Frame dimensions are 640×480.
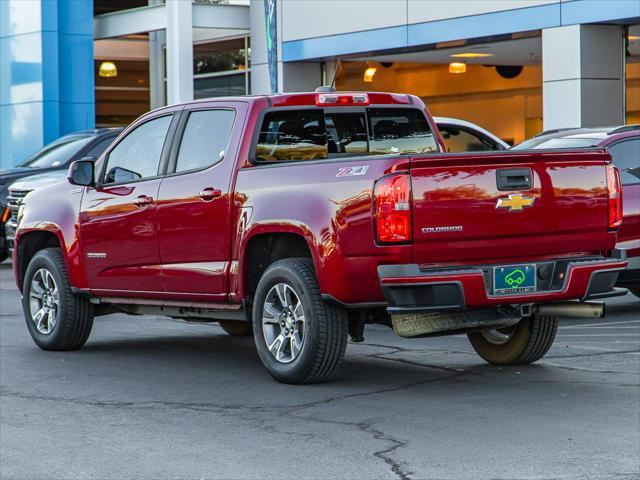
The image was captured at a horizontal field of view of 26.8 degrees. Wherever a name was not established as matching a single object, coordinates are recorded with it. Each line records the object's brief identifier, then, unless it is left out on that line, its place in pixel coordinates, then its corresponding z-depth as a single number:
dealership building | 22.02
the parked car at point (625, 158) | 12.02
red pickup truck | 7.92
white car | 15.78
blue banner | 20.31
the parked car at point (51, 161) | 18.95
